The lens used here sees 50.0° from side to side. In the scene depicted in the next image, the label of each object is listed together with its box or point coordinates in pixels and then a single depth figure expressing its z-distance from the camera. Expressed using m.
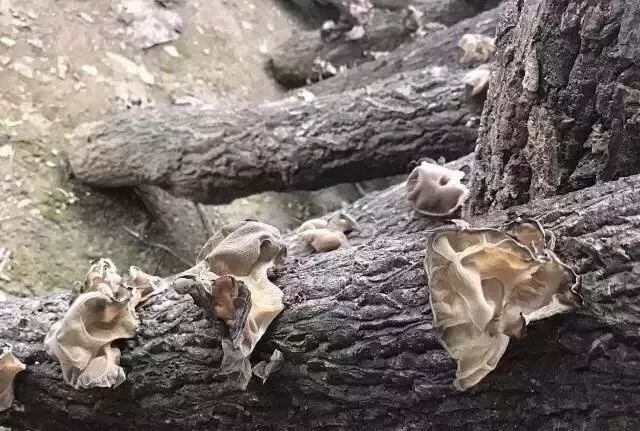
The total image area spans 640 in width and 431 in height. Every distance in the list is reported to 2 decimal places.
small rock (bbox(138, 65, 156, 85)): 2.80
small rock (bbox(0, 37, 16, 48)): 2.43
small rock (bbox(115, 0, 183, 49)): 2.84
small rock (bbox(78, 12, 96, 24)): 2.70
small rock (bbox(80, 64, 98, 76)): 2.62
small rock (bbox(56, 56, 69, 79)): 2.54
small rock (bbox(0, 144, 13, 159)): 2.33
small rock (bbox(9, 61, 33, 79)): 2.43
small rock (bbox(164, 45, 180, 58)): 2.96
